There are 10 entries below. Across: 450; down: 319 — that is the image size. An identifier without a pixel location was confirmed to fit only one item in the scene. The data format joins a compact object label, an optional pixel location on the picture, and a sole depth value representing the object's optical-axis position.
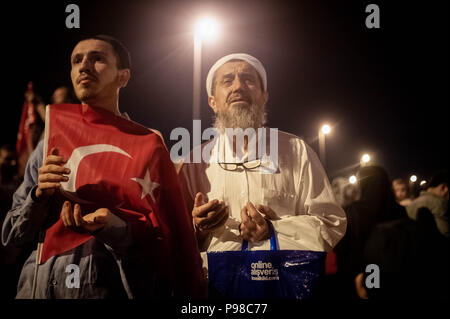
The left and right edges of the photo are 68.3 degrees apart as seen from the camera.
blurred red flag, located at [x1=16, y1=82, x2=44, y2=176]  2.40
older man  1.85
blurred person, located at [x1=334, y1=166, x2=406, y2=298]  2.42
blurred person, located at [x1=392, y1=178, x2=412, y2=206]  3.31
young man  1.74
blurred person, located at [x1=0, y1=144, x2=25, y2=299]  2.18
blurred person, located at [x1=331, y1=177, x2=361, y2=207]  2.32
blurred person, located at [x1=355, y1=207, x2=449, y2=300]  2.40
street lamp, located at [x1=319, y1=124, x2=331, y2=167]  2.36
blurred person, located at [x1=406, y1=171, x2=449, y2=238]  2.96
